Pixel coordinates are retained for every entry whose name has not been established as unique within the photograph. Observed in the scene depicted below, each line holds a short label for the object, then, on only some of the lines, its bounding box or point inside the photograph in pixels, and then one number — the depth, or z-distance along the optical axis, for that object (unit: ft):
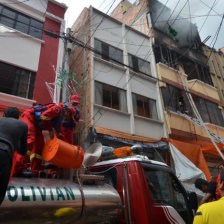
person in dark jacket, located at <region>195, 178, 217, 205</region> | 10.67
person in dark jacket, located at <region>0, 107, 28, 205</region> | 5.24
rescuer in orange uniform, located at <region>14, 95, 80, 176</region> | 8.64
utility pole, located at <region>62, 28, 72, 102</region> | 20.68
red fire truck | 5.82
